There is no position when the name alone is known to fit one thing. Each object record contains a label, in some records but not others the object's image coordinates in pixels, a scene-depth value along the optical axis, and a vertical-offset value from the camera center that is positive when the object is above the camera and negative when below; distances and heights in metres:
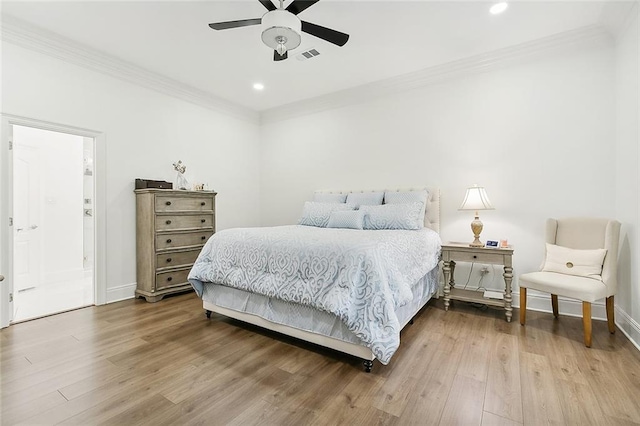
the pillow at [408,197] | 3.53 +0.15
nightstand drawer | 2.87 -0.48
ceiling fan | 2.15 +1.39
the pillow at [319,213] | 3.77 -0.05
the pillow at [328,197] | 4.17 +0.17
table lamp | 3.09 +0.06
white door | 4.18 -0.14
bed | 1.89 -0.55
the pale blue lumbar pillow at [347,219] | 3.40 -0.12
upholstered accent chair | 2.28 -0.48
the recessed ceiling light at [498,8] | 2.50 +1.76
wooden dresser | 3.46 -0.37
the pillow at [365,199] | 3.84 +0.14
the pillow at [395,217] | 3.24 -0.08
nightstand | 2.82 -0.53
